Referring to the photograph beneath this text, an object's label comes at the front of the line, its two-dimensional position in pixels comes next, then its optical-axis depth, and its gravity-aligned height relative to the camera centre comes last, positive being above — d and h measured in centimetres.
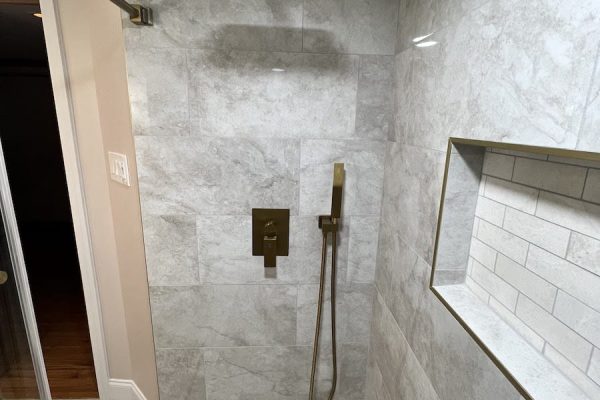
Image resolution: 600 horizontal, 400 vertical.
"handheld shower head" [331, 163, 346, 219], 126 -25
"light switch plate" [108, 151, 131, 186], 138 -21
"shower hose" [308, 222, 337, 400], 136 -81
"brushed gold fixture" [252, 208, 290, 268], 136 -45
